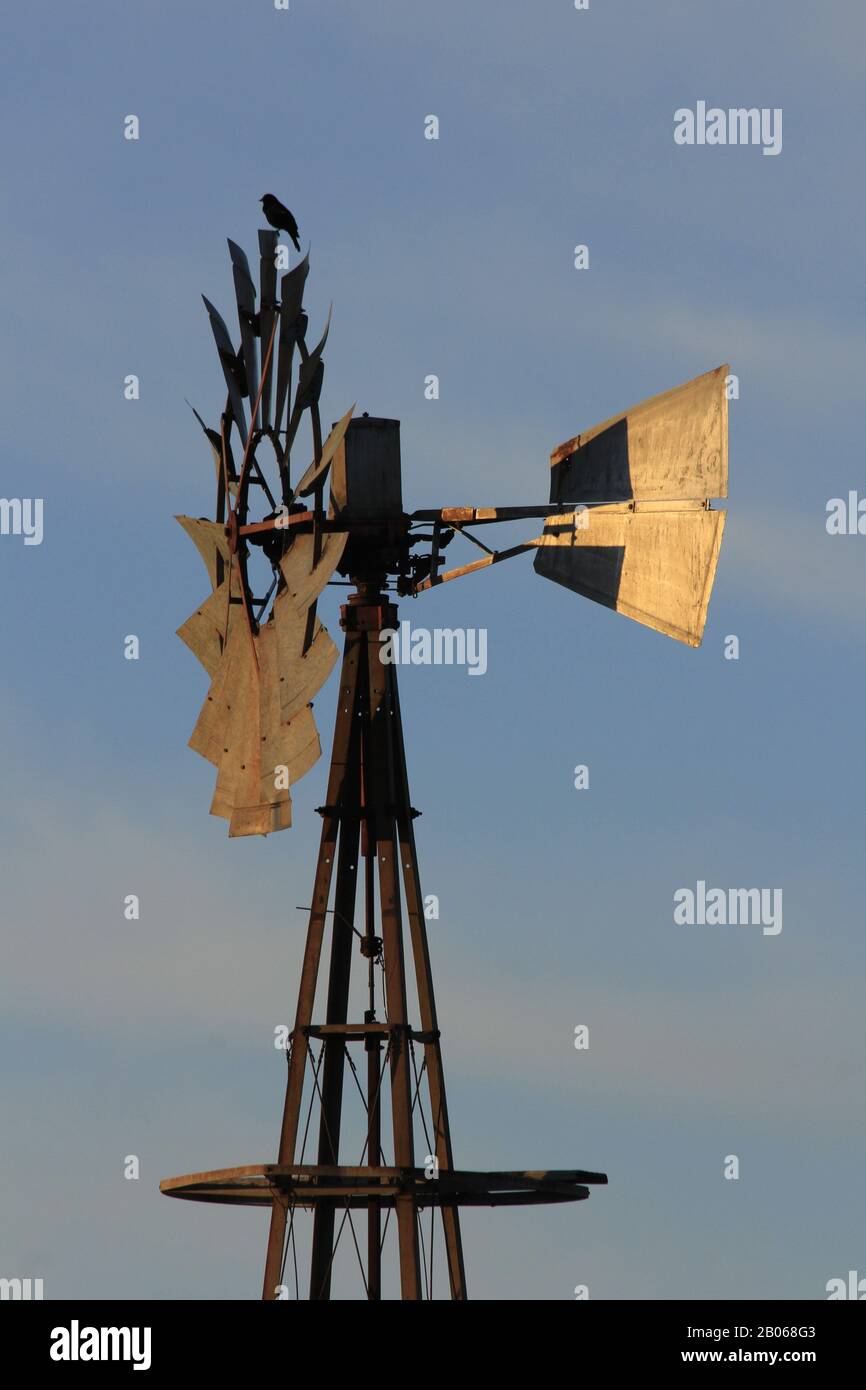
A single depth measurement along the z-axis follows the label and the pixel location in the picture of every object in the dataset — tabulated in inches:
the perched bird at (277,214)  2022.6
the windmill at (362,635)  1927.9
